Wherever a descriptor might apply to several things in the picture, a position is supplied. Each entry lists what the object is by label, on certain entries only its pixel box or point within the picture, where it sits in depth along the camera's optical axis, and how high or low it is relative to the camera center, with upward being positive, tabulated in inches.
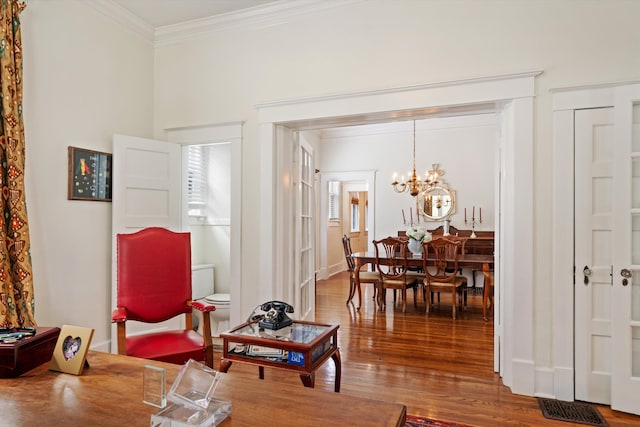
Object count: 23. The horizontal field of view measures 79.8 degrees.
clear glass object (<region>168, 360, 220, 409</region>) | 43.8 -20.8
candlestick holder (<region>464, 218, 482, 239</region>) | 278.7 -7.6
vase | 209.0 -19.2
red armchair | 91.6 -23.1
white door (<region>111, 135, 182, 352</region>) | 130.5 +7.8
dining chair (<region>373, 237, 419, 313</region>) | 202.4 -34.8
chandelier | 282.6 +23.6
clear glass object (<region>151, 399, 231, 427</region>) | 40.6 -22.6
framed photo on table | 56.2 -21.0
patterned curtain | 98.1 +5.7
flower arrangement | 207.9 -12.4
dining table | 188.2 -26.5
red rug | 89.2 -49.6
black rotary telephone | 91.4 -25.6
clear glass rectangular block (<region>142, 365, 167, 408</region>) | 45.0 -21.2
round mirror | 286.5 +7.8
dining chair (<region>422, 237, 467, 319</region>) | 191.9 -32.5
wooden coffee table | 81.1 -30.8
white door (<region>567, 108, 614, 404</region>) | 100.3 -9.7
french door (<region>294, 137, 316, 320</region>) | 144.8 -9.7
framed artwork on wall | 120.5 +11.3
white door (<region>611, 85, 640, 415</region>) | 95.0 -12.7
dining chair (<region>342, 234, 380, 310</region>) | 213.4 -36.5
